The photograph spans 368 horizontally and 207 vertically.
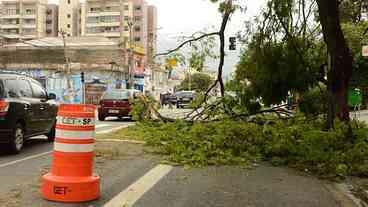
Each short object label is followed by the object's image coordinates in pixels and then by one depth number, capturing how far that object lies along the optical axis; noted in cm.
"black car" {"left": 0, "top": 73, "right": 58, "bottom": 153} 1168
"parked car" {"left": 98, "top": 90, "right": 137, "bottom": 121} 2714
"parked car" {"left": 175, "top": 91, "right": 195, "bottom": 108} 5039
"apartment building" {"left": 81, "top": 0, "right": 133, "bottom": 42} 10600
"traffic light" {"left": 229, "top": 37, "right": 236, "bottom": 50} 2056
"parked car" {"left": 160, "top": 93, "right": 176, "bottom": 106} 5428
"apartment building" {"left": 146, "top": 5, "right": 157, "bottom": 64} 11519
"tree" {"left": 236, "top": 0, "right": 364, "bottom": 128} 1455
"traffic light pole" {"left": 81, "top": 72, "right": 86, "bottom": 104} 5868
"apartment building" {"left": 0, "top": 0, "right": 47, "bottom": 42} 10831
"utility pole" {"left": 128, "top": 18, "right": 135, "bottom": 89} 6456
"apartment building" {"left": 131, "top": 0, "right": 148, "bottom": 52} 11000
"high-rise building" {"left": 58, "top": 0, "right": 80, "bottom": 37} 11044
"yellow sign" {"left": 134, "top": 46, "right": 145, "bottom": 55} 7582
